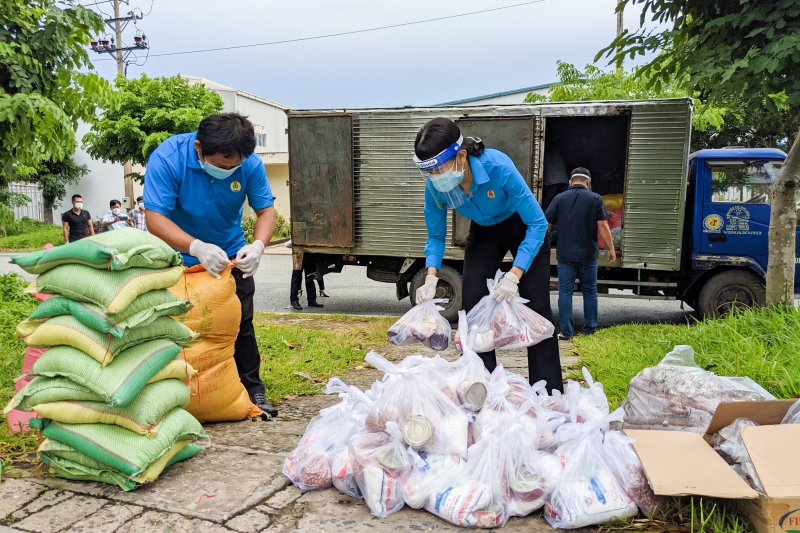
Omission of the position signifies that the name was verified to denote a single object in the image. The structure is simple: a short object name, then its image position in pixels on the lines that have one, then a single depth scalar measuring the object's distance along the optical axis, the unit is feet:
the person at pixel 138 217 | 39.48
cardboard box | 6.72
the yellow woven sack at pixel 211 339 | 10.36
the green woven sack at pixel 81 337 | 8.29
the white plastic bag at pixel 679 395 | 9.36
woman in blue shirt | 9.80
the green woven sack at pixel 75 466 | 8.34
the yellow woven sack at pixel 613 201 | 26.35
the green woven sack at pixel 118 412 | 8.22
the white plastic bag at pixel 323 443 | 8.54
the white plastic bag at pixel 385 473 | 7.88
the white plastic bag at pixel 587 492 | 7.43
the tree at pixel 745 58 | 12.59
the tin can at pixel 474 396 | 8.55
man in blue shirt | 10.42
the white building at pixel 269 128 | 85.46
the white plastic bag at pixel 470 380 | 8.57
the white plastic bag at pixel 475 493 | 7.53
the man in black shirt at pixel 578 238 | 20.94
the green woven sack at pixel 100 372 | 8.09
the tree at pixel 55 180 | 86.58
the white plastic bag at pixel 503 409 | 8.21
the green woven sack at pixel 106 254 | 8.34
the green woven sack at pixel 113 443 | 8.12
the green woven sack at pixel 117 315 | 8.25
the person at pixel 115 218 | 40.29
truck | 22.40
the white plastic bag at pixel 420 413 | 7.97
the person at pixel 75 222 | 41.45
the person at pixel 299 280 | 27.73
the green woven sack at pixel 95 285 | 8.27
